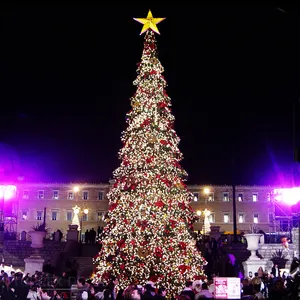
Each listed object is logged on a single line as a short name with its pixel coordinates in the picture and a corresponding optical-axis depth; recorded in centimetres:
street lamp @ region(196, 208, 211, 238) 6524
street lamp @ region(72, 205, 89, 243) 7326
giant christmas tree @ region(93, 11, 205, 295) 2200
